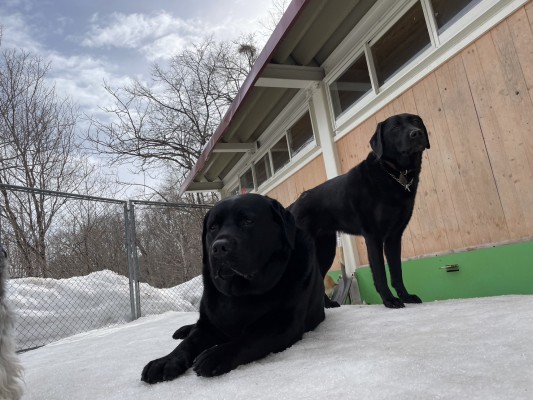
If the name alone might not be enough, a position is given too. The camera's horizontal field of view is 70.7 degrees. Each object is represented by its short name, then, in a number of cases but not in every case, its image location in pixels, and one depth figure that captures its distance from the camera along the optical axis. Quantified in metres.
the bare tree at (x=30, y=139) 8.99
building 2.73
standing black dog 2.77
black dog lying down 1.58
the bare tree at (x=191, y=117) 14.04
